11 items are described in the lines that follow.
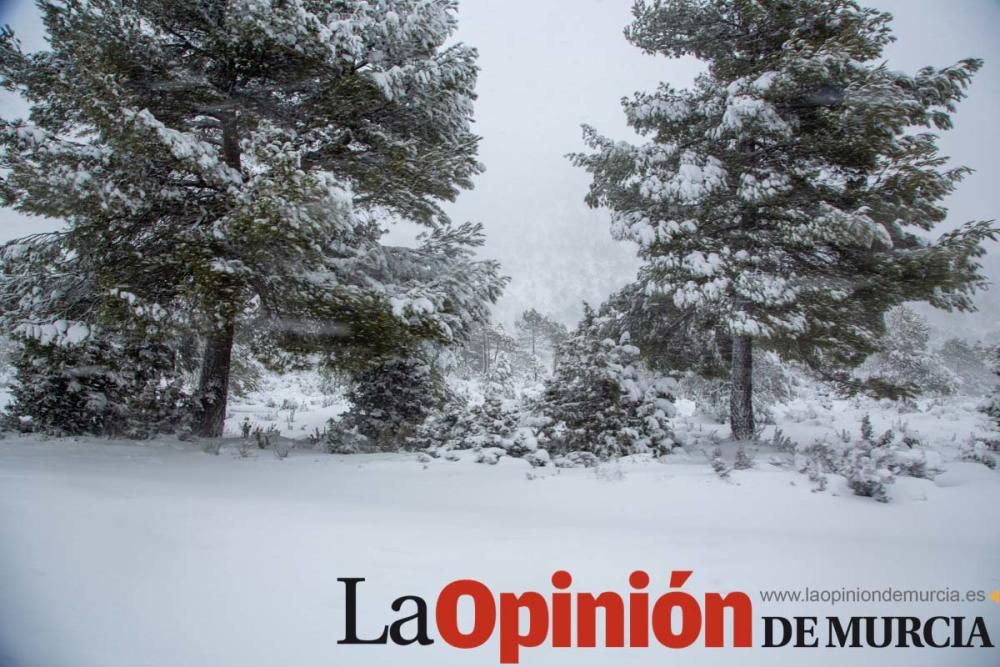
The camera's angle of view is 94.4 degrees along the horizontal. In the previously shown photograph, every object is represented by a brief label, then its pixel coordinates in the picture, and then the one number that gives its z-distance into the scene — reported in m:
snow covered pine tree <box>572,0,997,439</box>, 6.71
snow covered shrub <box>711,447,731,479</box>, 5.10
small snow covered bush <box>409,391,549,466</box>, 7.18
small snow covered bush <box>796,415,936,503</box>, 4.38
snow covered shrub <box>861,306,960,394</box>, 25.67
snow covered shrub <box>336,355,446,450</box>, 8.21
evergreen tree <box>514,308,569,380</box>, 41.22
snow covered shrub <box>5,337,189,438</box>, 6.92
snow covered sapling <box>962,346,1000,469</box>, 6.38
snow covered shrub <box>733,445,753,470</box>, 5.65
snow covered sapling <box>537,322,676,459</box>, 6.98
